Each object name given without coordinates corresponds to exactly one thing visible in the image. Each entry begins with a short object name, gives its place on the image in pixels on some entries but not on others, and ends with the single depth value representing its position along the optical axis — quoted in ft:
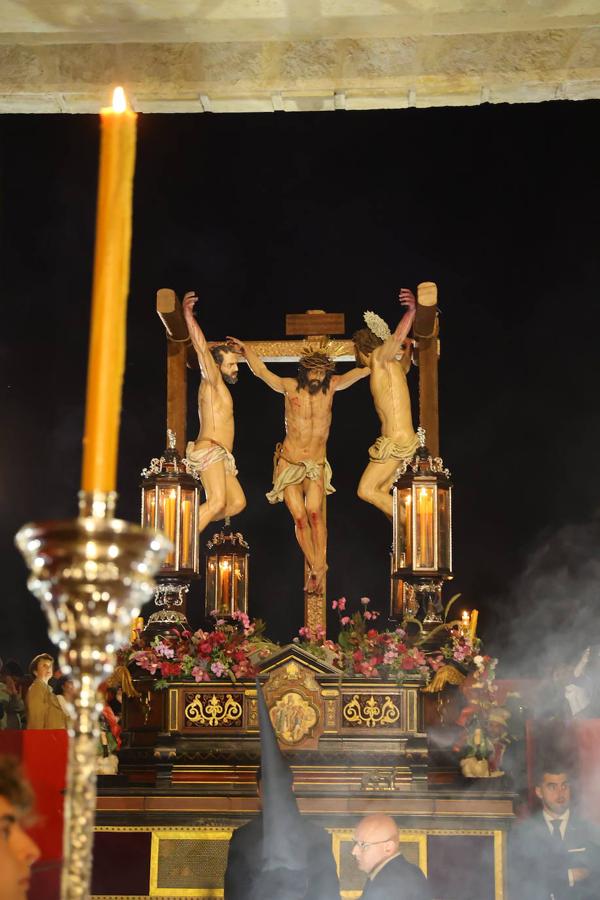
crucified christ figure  56.80
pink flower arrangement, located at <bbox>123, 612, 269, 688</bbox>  45.55
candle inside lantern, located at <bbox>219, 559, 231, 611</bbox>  59.62
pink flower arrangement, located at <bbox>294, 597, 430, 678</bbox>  45.37
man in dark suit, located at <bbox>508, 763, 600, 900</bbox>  36.58
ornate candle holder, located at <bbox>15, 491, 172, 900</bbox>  8.35
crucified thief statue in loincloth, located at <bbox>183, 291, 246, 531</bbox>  56.95
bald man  25.66
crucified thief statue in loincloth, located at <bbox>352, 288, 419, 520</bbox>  56.54
